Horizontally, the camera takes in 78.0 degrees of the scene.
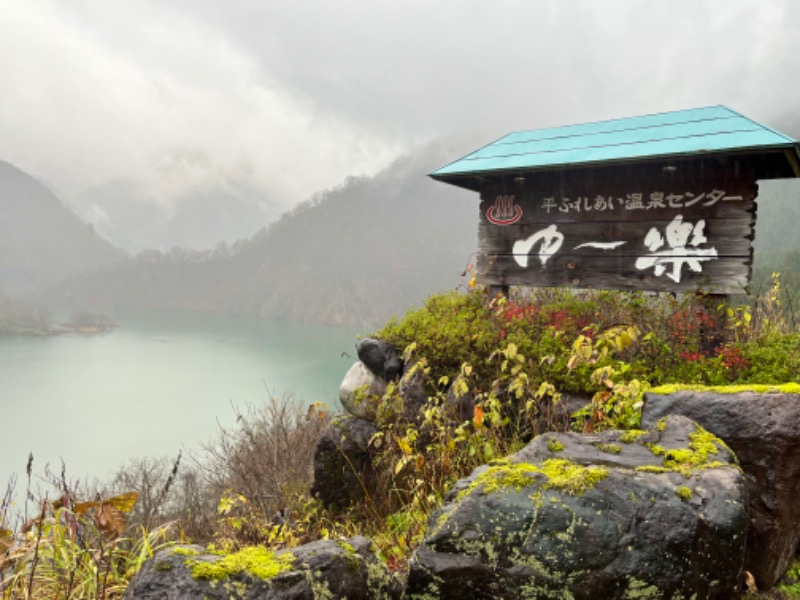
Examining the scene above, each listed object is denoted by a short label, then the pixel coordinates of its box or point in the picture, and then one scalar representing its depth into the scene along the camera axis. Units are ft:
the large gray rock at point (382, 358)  19.10
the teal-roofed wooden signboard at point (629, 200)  15.99
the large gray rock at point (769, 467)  8.29
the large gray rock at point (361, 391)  18.60
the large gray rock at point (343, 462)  18.20
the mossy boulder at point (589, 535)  5.81
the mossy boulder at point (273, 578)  5.96
